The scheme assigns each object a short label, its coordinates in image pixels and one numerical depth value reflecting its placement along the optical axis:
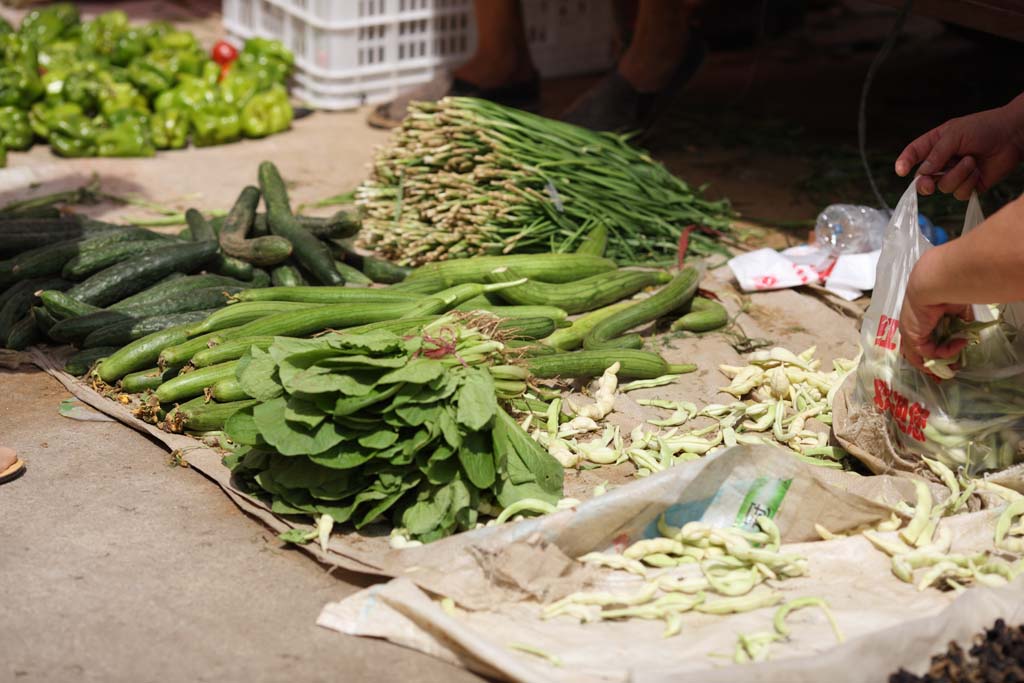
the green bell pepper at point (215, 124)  6.73
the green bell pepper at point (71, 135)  6.45
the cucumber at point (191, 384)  3.69
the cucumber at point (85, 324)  4.12
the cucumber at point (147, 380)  3.89
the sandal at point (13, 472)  3.43
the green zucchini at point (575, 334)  4.22
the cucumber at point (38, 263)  4.38
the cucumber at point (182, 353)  3.82
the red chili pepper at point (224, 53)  7.69
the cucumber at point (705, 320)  4.55
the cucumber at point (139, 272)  4.29
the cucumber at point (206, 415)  3.61
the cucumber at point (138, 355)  3.95
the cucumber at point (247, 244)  4.55
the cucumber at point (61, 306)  4.13
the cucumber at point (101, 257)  4.39
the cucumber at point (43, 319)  4.19
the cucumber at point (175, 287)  4.27
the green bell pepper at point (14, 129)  6.44
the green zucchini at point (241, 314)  4.00
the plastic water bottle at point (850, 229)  5.08
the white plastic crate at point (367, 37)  7.25
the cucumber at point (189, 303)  4.21
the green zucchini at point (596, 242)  4.87
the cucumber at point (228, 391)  3.64
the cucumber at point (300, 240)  4.60
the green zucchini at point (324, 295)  4.19
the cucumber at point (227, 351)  3.77
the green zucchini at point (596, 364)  3.95
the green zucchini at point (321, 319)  3.94
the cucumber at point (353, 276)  4.76
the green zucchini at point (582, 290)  4.30
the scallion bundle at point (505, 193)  4.95
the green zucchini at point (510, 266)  4.42
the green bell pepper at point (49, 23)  7.53
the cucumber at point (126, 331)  4.09
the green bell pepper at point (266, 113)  6.87
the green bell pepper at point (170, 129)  6.71
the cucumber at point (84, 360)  4.07
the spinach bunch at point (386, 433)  2.99
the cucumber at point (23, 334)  4.25
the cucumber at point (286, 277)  4.57
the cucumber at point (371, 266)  4.84
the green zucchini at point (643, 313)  4.23
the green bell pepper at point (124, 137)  6.48
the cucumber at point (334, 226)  4.75
